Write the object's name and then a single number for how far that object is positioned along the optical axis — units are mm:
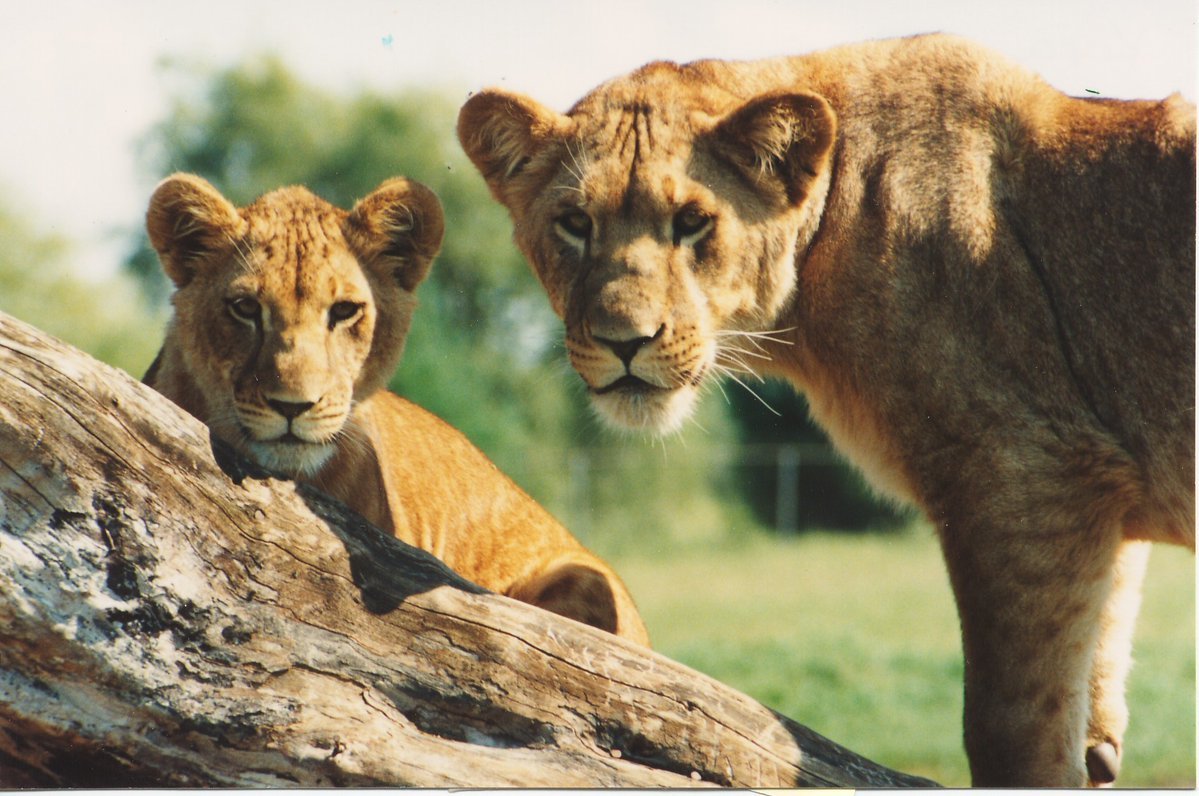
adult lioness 7457
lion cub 7383
